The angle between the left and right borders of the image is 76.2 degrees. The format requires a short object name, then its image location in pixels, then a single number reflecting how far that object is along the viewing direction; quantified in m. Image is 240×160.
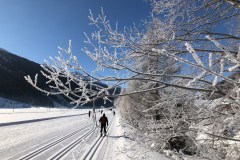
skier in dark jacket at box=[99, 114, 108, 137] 10.77
